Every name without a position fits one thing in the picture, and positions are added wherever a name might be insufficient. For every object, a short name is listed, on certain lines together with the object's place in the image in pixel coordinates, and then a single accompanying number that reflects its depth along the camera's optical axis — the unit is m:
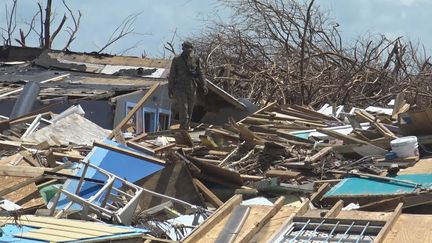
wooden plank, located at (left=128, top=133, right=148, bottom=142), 23.48
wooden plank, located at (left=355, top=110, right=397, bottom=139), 20.96
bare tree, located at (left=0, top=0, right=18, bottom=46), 60.61
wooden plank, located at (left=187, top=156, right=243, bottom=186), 17.92
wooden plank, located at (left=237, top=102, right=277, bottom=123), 28.03
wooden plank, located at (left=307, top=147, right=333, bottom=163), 19.41
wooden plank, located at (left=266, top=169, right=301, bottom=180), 18.86
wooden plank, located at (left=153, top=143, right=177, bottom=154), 20.32
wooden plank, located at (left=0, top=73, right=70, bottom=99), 33.41
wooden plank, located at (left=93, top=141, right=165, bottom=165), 17.45
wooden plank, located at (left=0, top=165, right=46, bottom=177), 16.95
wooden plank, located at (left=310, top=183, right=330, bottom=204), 16.78
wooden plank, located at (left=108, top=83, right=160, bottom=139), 24.73
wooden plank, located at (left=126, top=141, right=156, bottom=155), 19.17
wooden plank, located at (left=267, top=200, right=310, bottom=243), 11.82
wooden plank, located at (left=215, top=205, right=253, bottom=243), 12.05
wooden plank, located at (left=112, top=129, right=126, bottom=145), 21.40
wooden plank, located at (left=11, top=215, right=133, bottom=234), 11.62
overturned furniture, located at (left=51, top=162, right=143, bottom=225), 13.10
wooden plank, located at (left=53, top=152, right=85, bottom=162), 19.58
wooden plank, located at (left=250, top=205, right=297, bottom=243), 12.00
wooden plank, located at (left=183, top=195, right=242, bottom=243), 12.22
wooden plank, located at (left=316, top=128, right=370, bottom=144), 20.86
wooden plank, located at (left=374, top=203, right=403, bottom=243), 11.17
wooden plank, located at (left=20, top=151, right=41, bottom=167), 19.27
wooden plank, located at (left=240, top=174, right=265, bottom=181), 18.67
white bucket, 19.20
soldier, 26.16
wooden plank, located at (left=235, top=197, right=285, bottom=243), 11.75
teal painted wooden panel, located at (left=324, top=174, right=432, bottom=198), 16.42
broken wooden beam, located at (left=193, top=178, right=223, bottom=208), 17.02
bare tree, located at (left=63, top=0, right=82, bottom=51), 60.50
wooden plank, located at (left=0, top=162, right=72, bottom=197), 13.94
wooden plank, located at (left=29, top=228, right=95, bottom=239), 11.12
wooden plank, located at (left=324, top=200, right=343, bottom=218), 12.74
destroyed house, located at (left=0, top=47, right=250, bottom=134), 31.92
